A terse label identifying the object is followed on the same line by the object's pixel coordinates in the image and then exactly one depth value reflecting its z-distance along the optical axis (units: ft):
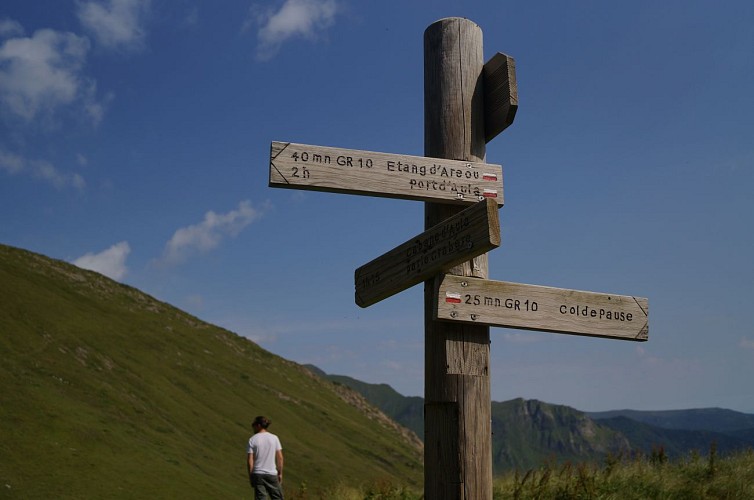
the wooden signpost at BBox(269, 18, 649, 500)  13.44
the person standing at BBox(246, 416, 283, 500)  35.76
